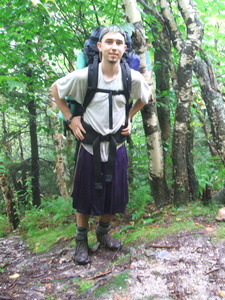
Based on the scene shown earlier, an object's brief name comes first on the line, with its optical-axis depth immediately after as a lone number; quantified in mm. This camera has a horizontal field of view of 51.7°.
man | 2709
